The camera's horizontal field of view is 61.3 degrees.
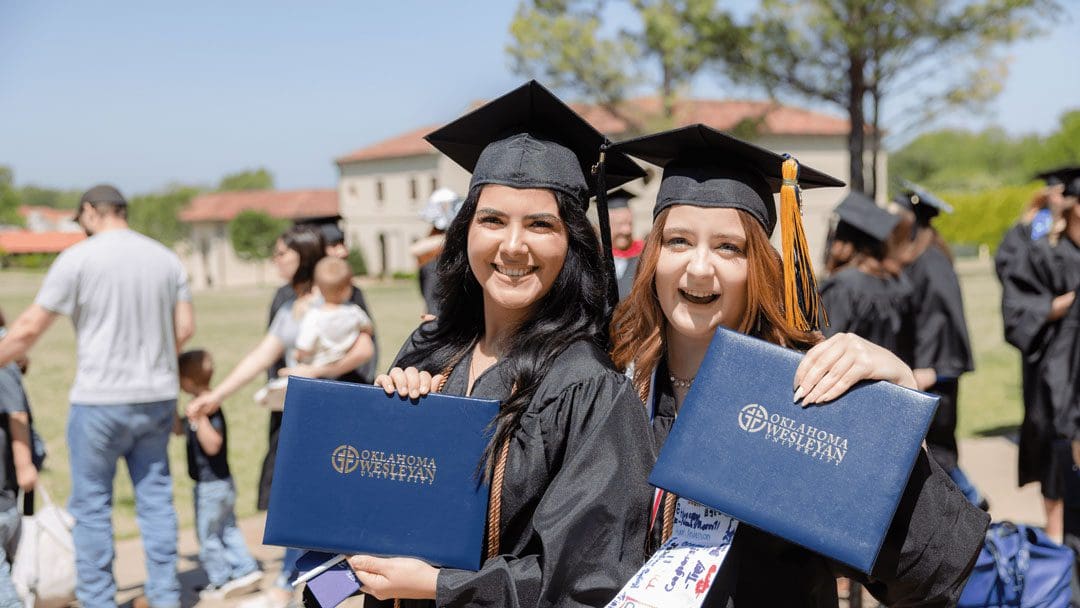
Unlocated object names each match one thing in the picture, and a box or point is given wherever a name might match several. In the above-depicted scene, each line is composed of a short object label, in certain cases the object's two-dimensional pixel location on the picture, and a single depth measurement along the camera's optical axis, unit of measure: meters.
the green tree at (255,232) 52.59
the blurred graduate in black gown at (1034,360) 4.76
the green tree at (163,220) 59.59
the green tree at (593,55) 21.91
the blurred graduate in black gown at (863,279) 4.29
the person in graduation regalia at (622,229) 4.91
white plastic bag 3.71
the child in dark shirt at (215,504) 4.40
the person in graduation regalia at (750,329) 1.62
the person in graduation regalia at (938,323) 5.01
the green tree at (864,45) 17.83
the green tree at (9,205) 80.44
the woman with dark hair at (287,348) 4.27
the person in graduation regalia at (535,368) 1.65
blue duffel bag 3.12
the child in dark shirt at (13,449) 3.65
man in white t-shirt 4.02
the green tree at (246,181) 99.69
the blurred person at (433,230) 5.27
